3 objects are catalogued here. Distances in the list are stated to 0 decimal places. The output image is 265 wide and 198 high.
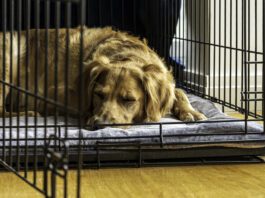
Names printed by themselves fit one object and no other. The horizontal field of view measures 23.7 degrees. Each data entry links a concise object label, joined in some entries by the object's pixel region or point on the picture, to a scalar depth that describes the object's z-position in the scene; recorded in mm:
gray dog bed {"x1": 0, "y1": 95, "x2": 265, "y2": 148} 2412
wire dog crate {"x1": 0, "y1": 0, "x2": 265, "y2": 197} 2326
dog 2766
